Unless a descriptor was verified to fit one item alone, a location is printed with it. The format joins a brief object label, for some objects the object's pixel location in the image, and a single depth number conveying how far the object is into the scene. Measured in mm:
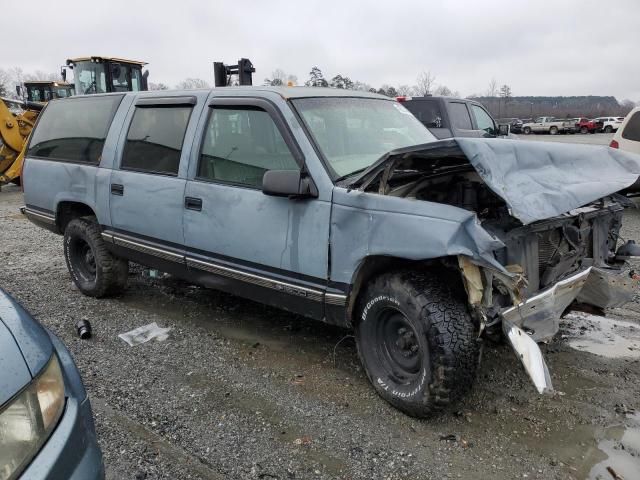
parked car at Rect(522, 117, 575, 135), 44688
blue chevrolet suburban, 2775
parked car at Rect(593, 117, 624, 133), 43344
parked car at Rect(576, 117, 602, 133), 43094
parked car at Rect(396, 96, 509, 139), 9375
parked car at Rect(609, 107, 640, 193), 8789
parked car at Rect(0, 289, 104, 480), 1540
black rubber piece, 4152
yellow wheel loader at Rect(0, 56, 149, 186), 12805
